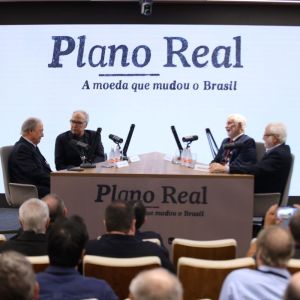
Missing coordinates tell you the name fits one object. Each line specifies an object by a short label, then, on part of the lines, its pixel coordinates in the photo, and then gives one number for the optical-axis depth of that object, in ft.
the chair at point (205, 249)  17.64
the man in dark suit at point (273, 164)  26.97
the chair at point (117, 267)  13.64
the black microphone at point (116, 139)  28.09
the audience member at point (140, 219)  18.60
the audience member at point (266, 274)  12.04
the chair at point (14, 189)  29.28
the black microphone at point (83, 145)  25.99
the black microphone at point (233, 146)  26.47
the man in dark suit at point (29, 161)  29.88
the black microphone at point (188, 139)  27.88
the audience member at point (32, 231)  15.79
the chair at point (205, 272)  13.94
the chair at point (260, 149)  31.81
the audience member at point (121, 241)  15.16
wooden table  24.55
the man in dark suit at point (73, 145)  33.10
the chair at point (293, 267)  13.61
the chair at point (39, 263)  13.91
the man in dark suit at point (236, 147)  28.18
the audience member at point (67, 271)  11.95
